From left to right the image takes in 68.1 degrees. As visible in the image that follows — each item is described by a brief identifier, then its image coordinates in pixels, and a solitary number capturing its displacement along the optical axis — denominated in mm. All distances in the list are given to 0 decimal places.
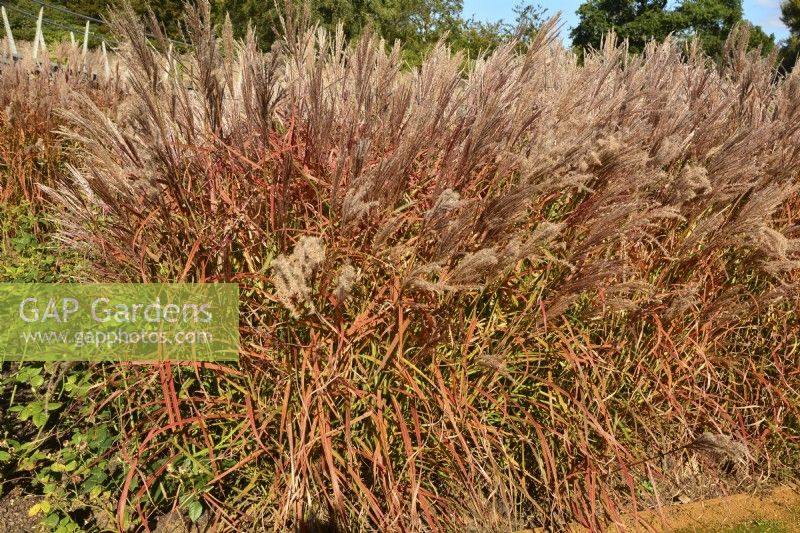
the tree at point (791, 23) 33031
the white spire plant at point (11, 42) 7078
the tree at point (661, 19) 39250
